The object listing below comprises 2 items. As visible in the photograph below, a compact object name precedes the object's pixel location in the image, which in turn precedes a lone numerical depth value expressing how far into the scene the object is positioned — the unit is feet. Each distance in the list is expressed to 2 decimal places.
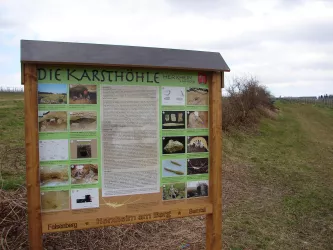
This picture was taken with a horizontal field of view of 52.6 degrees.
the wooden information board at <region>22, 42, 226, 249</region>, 9.85
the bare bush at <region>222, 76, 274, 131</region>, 53.99
